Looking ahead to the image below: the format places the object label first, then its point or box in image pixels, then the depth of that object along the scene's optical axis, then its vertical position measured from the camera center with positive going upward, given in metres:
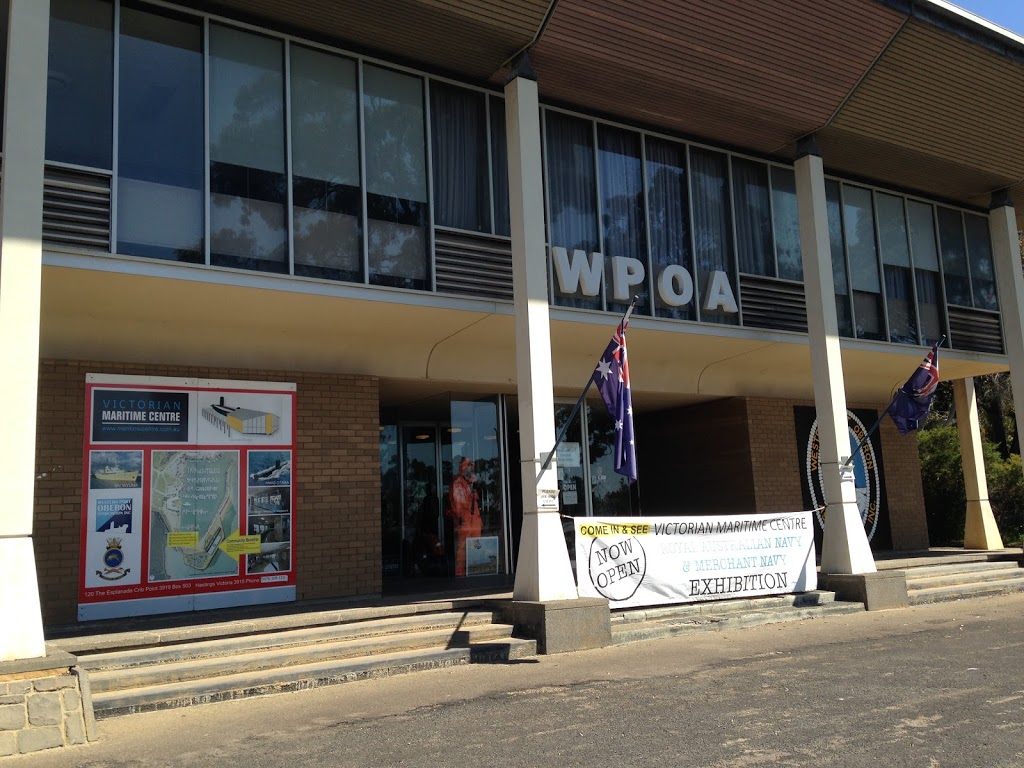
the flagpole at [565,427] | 9.98 +1.01
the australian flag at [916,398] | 13.65 +1.60
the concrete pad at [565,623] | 9.35 -1.09
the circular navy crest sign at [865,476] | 17.86 +0.59
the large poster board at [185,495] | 10.43 +0.49
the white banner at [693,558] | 10.55 -0.56
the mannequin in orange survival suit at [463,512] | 14.37 +0.19
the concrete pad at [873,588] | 12.35 -1.14
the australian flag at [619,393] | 10.09 +1.39
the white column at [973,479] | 19.27 +0.47
